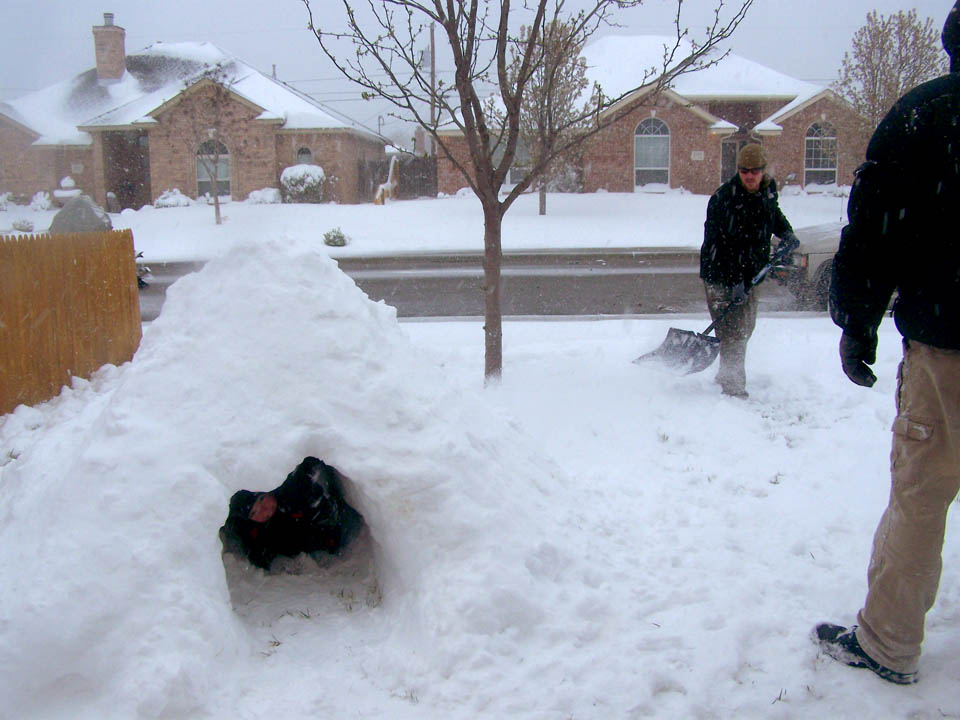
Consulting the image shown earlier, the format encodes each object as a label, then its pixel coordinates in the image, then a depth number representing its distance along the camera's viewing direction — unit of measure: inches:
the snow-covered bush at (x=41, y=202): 1132.5
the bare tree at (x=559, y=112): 840.3
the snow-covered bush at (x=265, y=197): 1089.4
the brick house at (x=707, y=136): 1122.7
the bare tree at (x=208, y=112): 1048.8
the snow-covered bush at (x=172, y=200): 1096.8
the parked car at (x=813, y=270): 402.9
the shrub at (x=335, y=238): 836.6
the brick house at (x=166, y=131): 1110.4
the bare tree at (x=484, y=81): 209.2
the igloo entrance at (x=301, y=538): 145.9
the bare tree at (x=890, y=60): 853.2
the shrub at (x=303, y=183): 1095.0
